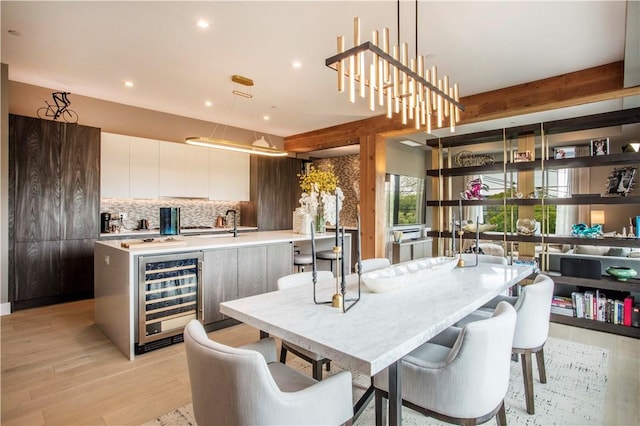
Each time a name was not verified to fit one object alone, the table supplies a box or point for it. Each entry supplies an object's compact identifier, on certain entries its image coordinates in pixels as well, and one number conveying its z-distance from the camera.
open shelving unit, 3.39
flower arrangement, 3.95
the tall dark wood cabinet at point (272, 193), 6.30
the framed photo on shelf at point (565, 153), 3.75
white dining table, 1.16
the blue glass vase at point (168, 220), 3.26
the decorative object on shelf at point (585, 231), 3.64
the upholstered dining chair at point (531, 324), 1.94
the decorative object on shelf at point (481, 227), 4.54
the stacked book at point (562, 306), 3.66
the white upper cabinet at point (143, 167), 4.80
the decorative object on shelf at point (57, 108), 4.27
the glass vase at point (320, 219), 4.18
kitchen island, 2.74
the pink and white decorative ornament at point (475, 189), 4.34
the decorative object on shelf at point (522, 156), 4.07
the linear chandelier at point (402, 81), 1.74
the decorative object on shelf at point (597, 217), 5.50
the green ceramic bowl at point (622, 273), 3.40
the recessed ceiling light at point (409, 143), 6.72
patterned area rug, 1.95
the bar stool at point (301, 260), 4.09
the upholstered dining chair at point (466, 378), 1.30
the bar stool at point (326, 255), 4.30
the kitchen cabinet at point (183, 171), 5.13
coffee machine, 4.72
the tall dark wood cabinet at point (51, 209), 3.93
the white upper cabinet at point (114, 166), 4.55
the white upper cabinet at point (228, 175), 5.75
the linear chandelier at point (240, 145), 3.66
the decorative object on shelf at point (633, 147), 3.43
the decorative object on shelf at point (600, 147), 3.56
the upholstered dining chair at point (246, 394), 1.01
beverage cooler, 2.78
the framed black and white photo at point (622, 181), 3.46
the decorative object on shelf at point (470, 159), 4.38
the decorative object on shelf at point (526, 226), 4.03
